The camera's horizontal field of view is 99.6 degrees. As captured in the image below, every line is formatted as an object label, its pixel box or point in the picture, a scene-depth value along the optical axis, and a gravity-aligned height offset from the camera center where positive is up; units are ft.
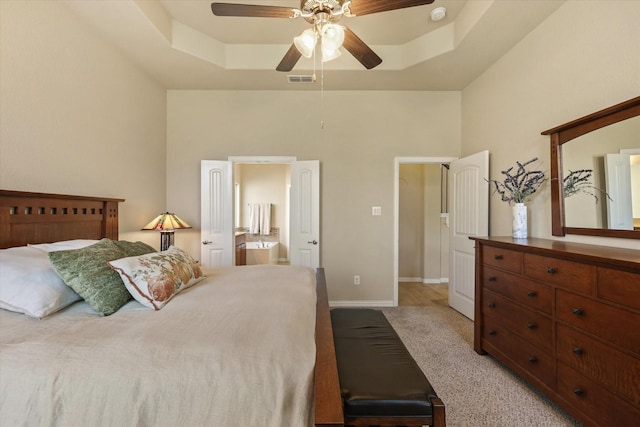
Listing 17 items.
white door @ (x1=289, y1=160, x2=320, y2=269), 11.68 +0.17
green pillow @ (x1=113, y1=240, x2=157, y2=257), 5.71 -0.67
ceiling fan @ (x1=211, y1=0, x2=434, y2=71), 5.53 +4.35
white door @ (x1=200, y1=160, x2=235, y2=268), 11.62 +0.12
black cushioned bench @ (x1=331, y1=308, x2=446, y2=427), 3.43 -2.29
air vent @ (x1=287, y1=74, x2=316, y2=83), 10.68 +5.59
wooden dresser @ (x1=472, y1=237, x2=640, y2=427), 4.22 -2.02
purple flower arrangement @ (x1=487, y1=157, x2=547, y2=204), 7.73 +1.09
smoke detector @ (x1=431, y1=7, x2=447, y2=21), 8.11 +6.27
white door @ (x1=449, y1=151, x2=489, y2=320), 10.01 -0.04
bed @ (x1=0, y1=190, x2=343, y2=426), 2.83 -1.68
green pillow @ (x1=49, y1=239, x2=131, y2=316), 4.26 -0.99
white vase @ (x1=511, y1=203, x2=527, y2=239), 7.68 -0.09
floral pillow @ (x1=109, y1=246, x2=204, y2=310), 4.42 -1.02
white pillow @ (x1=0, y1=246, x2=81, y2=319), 3.96 -1.05
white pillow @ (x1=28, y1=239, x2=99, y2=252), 5.25 -0.56
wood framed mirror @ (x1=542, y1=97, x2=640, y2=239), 5.45 +1.02
